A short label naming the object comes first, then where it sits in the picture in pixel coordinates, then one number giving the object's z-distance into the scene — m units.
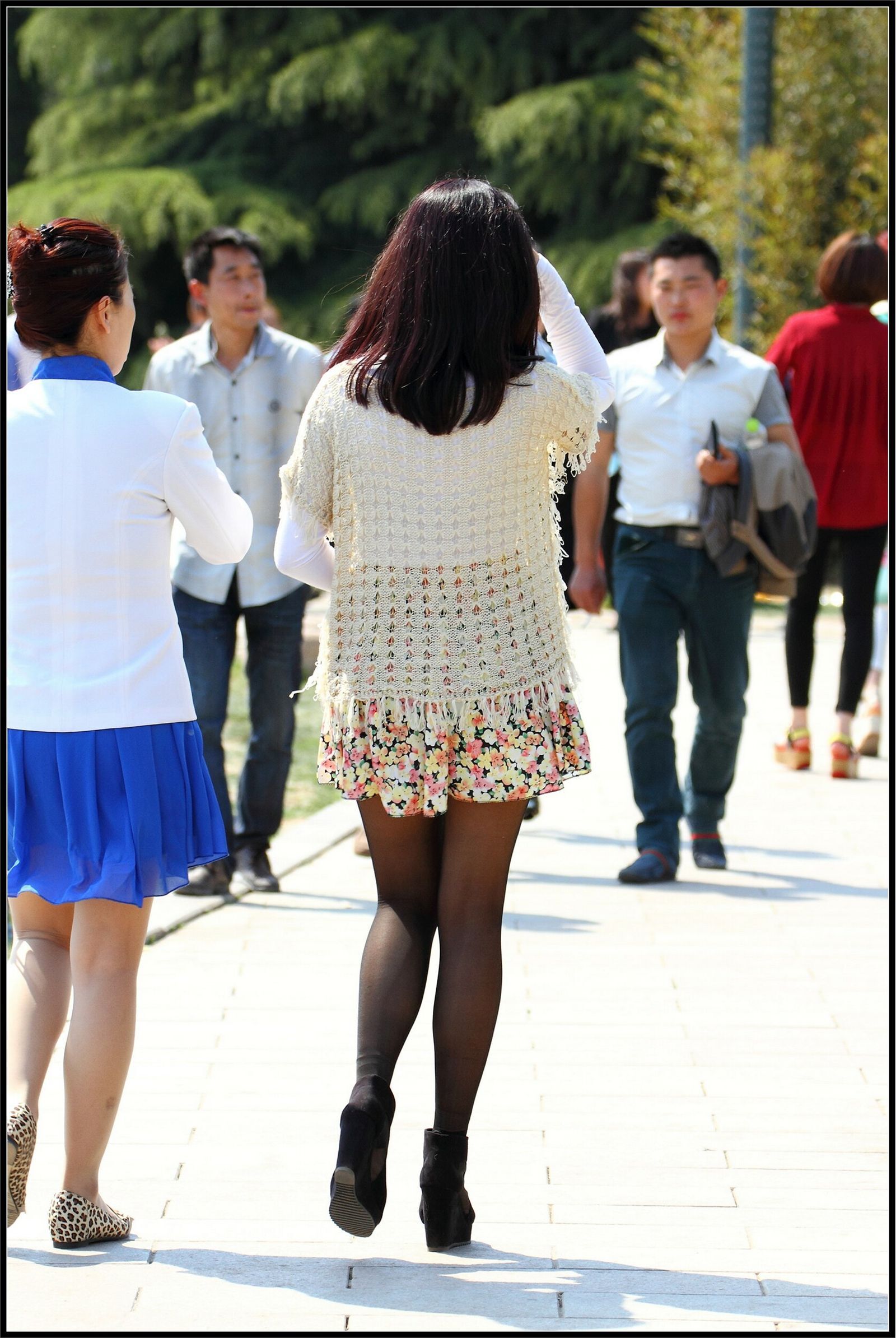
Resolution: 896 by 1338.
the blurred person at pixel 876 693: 17.30
